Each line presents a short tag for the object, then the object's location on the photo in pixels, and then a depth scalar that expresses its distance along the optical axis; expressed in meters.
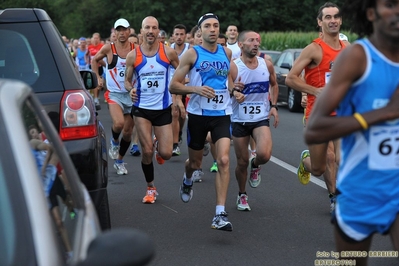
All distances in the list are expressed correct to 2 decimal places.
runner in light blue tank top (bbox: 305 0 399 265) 3.86
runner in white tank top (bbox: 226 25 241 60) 15.73
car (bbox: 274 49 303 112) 22.21
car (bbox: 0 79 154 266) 2.68
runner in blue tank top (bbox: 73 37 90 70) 29.36
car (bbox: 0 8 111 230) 6.00
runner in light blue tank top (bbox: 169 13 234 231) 8.50
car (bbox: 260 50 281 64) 25.93
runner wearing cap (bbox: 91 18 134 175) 11.62
